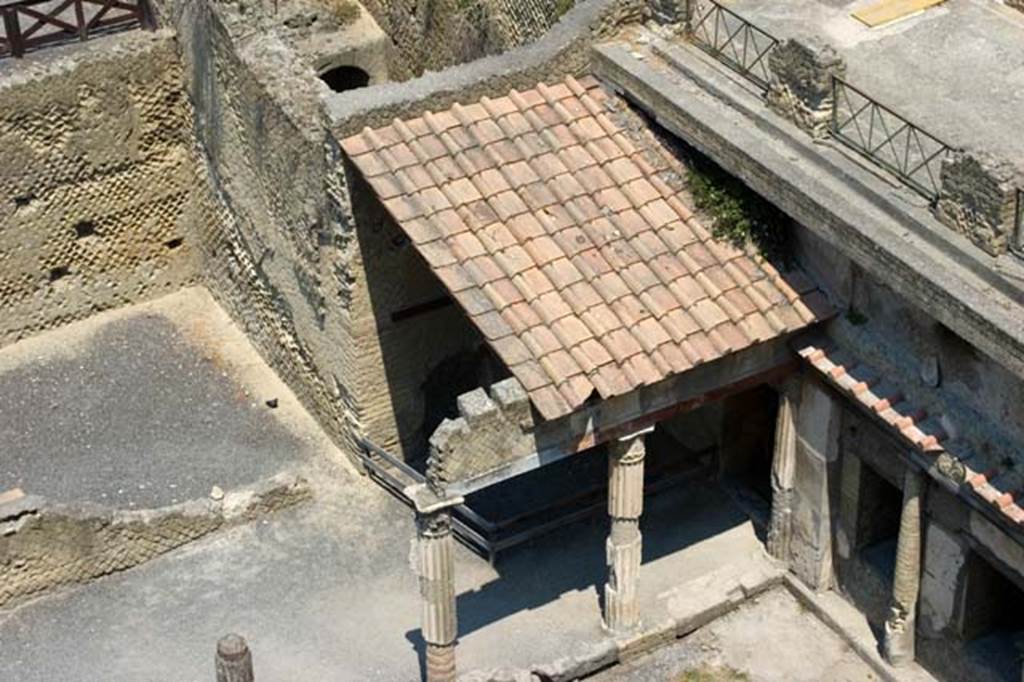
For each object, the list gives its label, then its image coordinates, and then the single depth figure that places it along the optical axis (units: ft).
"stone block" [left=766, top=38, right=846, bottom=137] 61.72
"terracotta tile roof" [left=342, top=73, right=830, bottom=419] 62.18
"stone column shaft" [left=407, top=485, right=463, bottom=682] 61.98
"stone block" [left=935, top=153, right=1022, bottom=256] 56.39
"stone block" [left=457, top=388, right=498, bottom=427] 60.90
